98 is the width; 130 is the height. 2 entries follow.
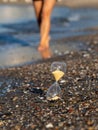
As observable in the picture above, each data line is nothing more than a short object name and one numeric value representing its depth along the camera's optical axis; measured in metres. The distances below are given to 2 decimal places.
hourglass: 5.56
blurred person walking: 10.04
